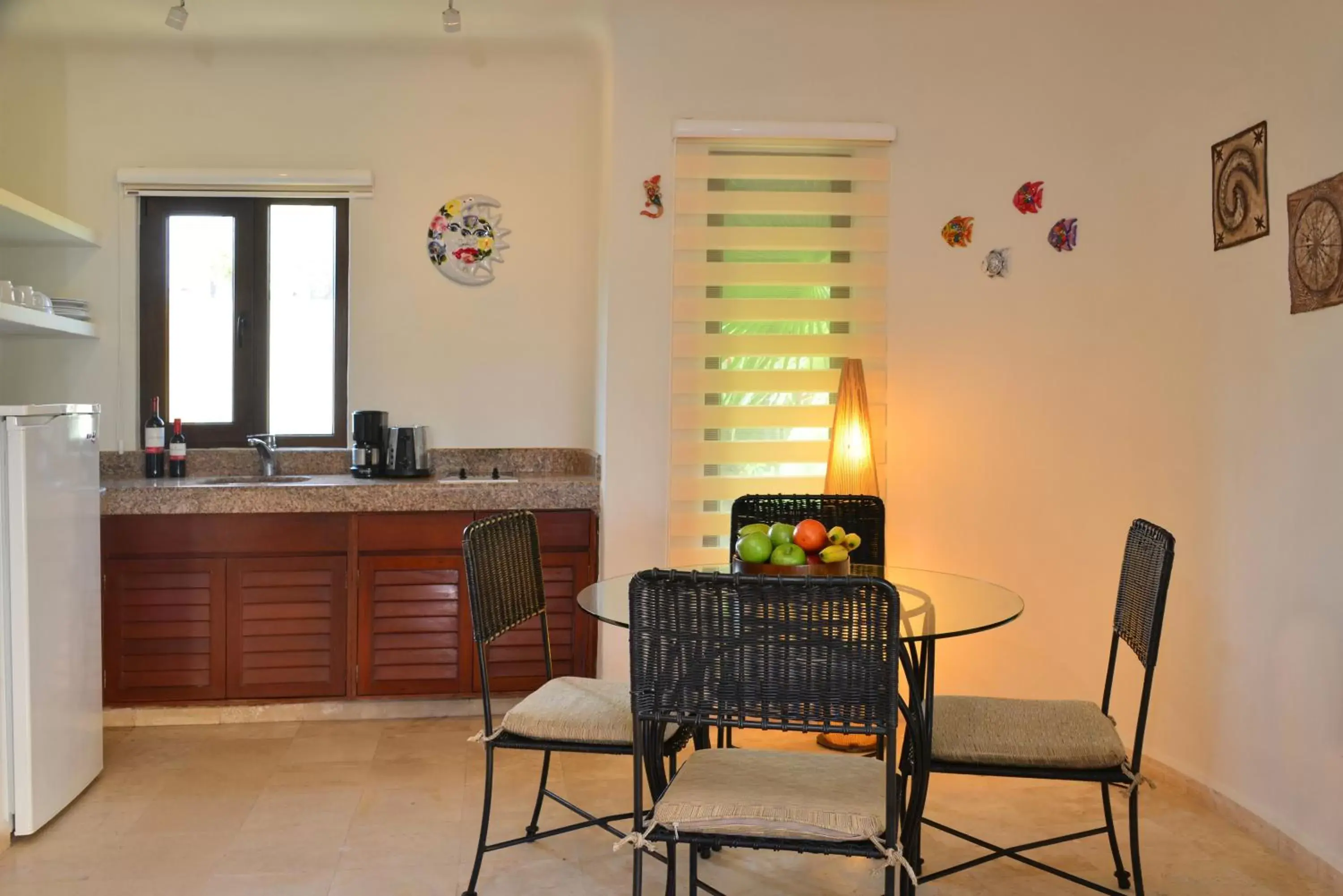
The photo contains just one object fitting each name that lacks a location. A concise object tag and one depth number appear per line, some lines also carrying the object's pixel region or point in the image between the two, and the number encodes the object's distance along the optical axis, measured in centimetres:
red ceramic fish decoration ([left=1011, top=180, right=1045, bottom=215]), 367
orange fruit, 254
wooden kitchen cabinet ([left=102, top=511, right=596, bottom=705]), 368
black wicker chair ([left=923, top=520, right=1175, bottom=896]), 224
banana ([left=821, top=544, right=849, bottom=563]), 251
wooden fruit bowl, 242
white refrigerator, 271
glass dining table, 218
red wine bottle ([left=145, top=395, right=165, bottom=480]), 407
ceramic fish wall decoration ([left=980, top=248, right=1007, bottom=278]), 370
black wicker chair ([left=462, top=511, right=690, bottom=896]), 238
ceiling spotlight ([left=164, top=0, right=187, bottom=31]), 361
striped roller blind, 373
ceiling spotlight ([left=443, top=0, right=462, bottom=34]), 363
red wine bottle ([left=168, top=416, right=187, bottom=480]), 407
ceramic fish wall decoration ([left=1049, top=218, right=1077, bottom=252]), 362
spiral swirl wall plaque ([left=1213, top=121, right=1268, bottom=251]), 294
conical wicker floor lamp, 355
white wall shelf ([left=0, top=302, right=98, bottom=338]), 336
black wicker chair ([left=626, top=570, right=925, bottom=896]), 183
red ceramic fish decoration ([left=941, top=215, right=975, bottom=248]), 372
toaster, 409
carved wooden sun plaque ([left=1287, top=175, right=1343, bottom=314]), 263
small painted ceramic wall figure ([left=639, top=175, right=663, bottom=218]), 370
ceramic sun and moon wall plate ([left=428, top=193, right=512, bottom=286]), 427
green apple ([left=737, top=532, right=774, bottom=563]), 243
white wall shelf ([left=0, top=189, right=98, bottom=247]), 339
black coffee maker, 411
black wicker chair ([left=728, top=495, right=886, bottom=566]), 312
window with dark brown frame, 420
